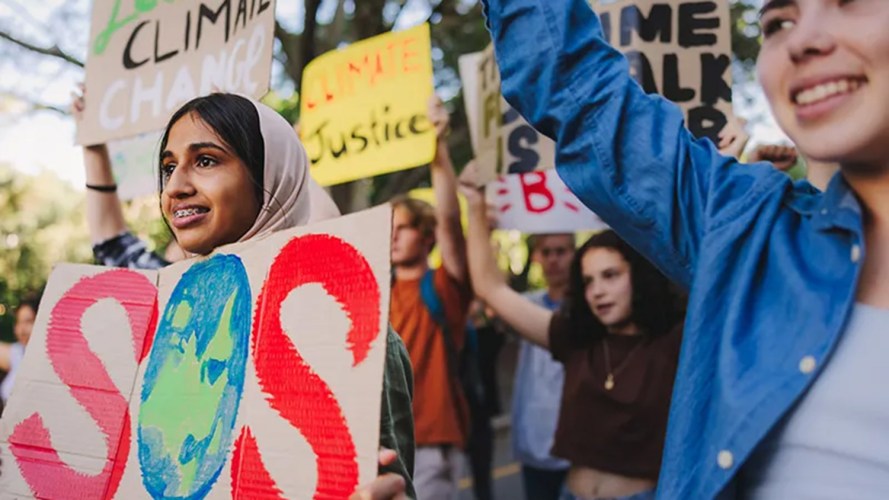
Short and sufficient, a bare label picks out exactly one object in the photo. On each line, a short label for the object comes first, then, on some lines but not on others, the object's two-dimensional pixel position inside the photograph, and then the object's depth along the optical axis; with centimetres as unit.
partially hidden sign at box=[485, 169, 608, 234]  368
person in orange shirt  330
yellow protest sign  324
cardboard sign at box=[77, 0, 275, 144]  229
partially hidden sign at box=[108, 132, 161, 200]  418
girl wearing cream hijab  142
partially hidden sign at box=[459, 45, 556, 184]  314
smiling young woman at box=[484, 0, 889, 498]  99
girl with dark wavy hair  248
